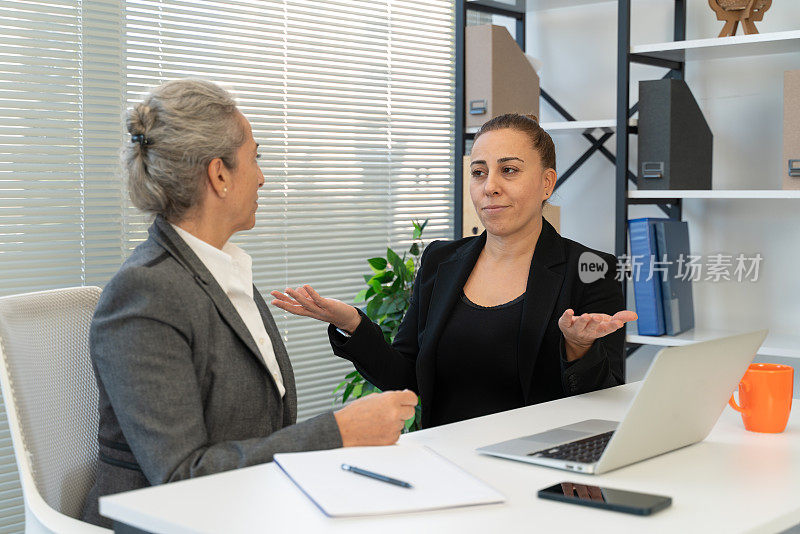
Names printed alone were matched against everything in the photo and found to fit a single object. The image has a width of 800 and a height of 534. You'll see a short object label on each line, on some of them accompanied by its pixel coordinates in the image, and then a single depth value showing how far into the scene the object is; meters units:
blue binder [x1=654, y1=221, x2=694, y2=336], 2.97
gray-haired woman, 1.22
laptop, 1.20
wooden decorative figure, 2.84
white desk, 0.98
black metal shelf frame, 3.38
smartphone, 1.03
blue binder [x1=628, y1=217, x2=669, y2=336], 2.95
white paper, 1.02
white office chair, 1.36
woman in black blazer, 1.97
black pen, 1.09
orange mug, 1.49
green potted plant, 3.19
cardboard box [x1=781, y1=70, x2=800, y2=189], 2.65
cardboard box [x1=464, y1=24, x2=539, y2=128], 3.29
